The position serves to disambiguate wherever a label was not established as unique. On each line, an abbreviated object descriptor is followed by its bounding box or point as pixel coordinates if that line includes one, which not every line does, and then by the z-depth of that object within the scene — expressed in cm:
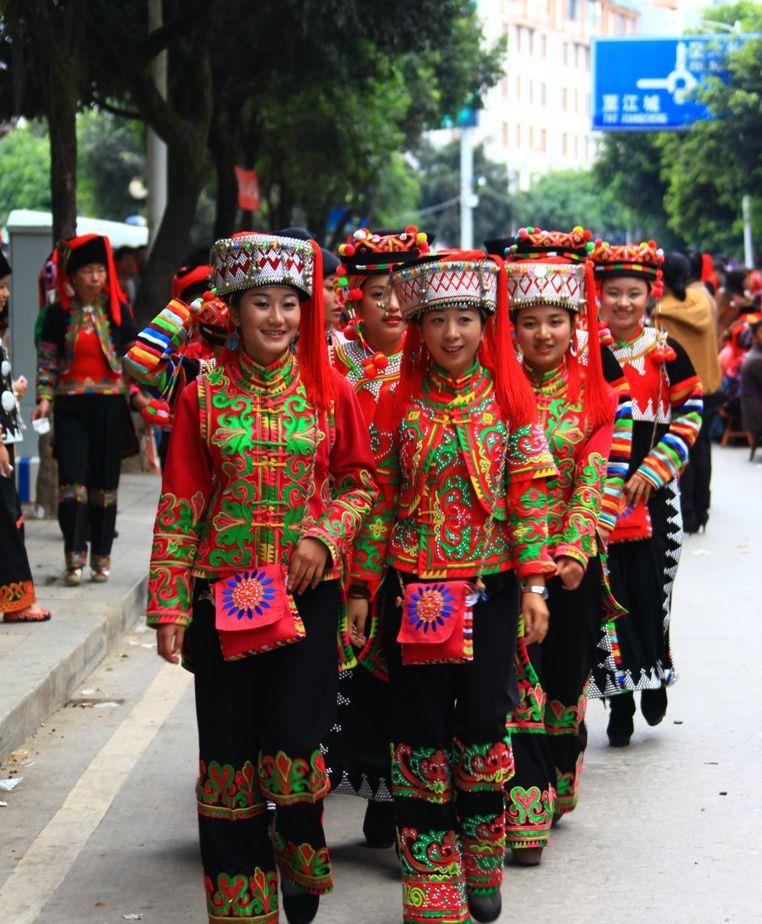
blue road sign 3741
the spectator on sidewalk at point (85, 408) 1009
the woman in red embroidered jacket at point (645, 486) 666
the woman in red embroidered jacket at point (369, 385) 554
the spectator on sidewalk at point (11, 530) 847
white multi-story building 11562
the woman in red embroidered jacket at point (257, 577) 446
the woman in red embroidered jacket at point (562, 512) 536
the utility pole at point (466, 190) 7719
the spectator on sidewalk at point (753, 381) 1880
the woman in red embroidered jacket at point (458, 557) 471
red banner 2294
